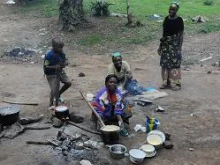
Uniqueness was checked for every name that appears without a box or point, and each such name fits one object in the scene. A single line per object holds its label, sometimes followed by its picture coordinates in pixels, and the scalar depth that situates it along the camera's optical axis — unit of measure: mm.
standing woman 8852
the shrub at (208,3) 19000
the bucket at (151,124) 7031
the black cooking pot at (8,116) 6922
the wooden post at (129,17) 14734
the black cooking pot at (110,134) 6398
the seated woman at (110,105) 6828
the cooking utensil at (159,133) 6658
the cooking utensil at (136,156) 6040
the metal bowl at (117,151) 6168
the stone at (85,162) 5999
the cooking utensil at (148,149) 6262
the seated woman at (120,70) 7973
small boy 7512
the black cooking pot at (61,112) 7121
